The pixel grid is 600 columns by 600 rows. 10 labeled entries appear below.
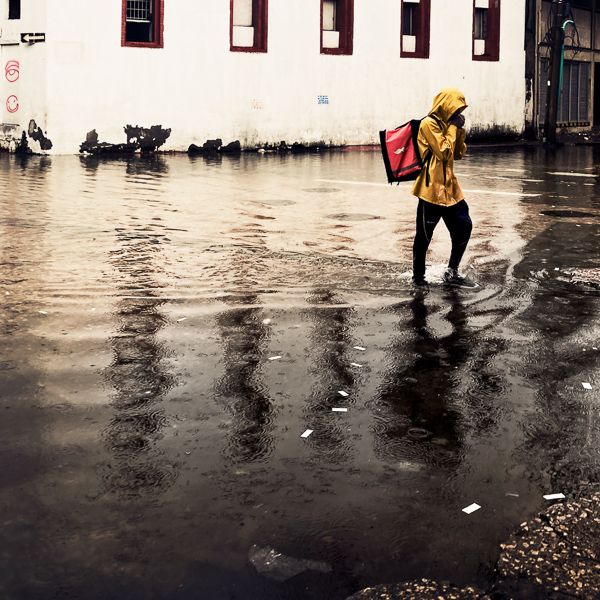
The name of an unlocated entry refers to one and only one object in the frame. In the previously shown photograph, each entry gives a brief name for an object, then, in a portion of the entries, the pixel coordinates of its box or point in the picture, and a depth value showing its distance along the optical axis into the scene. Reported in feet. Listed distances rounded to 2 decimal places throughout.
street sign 75.05
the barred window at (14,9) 76.95
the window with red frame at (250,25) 86.58
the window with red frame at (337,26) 92.58
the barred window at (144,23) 79.66
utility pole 90.94
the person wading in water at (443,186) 24.44
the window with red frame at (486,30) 104.53
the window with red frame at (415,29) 98.22
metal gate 111.55
